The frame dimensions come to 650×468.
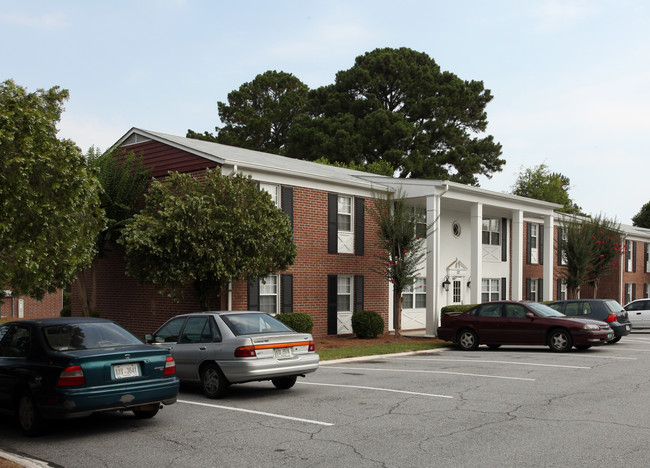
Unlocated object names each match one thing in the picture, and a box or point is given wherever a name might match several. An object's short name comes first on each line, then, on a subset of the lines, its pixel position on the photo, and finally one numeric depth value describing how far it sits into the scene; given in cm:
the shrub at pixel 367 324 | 2258
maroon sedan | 1808
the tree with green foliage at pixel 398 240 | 2258
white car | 2772
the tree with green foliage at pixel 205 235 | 1708
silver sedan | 1050
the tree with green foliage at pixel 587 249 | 3200
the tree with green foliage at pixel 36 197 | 1002
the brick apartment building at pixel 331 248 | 2105
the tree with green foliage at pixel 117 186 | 2125
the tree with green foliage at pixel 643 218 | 7095
